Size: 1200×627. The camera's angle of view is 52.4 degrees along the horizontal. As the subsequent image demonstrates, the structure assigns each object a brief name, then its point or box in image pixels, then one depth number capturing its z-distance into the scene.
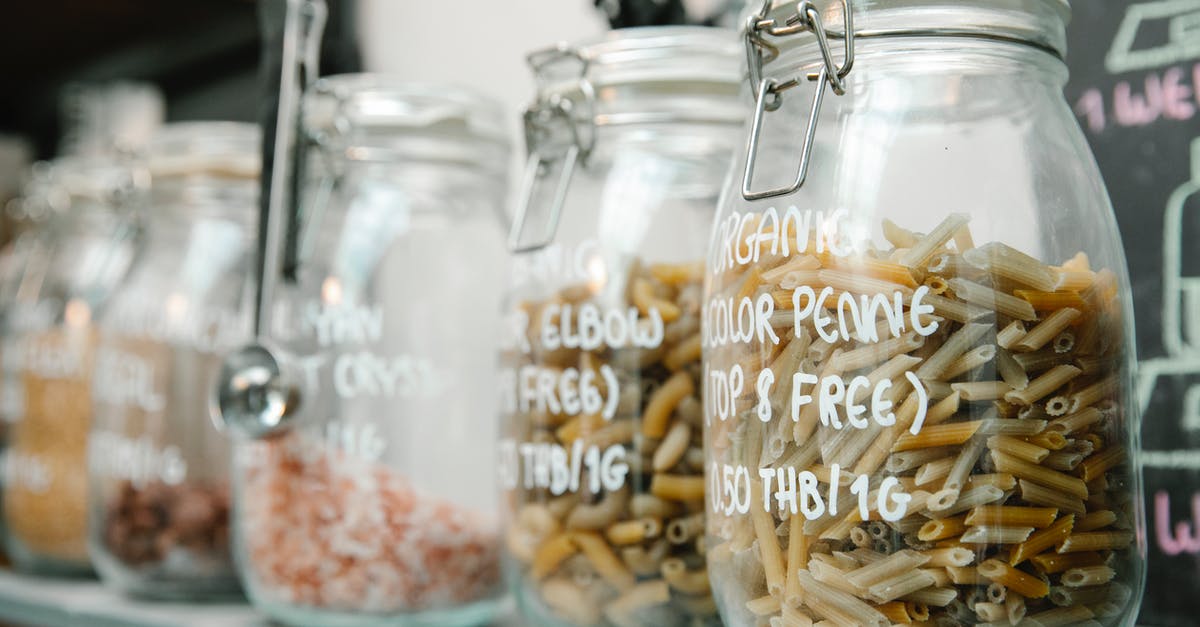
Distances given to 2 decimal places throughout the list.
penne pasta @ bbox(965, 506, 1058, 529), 0.37
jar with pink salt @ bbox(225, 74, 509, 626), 0.62
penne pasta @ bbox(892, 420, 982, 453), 0.37
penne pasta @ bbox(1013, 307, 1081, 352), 0.38
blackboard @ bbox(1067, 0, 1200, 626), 0.57
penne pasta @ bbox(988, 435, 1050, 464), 0.37
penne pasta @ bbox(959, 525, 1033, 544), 0.37
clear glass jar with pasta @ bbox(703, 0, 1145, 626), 0.37
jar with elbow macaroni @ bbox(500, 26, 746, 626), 0.52
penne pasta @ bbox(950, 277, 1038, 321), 0.38
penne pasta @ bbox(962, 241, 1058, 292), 0.38
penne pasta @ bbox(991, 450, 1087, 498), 0.37
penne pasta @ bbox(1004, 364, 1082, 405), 0.37
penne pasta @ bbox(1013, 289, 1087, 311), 0.38
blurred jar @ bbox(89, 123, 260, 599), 0.75
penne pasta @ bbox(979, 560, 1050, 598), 0.37
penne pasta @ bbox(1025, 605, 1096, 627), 0.37
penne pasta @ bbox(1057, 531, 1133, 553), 0.38
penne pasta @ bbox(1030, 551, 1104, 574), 0.37
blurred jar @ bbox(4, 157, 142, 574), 0.89
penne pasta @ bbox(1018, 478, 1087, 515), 0.37
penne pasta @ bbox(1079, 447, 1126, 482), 0.39
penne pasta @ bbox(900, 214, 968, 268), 0.39
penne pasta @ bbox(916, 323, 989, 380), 0.37
